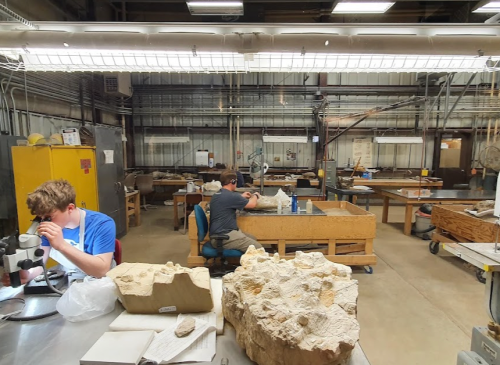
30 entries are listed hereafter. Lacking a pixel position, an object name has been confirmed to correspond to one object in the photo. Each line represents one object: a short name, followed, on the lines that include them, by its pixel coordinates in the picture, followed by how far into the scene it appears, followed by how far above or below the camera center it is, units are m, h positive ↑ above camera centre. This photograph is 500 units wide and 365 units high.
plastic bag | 1.12 -0.63
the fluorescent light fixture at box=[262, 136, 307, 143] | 6.24 +0.36
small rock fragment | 0.99 -0.66
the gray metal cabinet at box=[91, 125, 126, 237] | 3.92 -0.34
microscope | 1.09 -0.42
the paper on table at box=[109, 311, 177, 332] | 1.03 -0.68
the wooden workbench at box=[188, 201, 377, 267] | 3.02 -0.88
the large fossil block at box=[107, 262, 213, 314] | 1.07 -0.58
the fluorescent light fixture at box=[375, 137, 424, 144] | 6.31 +0.35
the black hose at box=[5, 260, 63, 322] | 1.11 -0.69
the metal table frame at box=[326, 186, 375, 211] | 4.39 -0.63
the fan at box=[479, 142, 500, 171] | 4.63 -0.03
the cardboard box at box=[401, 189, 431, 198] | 4.44 -0.66
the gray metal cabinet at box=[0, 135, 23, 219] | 3.10 -0.32
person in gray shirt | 2.65 -0.66
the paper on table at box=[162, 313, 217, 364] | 0.91 -0.70
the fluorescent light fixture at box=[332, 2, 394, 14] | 2.96 +1.71
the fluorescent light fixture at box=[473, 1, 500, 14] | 3.01 +1.72
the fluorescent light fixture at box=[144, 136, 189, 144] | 6.73 +0.38
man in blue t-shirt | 1.27 -0.42
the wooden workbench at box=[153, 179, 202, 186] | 6.52 -0.69
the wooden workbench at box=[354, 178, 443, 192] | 6.55 -0.73
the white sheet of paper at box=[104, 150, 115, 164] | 4.04 -0.03
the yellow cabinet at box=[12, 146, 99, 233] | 2.99 -0.16
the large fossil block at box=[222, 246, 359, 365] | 0.83 -0.56
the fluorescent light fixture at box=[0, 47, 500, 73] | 1.70 +0.63
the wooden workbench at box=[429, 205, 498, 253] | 3.01 -0.90
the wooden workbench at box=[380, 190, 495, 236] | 4.41 -0.74
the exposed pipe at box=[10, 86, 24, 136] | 3.44 +0.53
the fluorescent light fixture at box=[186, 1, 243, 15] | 2.95 +1.75
